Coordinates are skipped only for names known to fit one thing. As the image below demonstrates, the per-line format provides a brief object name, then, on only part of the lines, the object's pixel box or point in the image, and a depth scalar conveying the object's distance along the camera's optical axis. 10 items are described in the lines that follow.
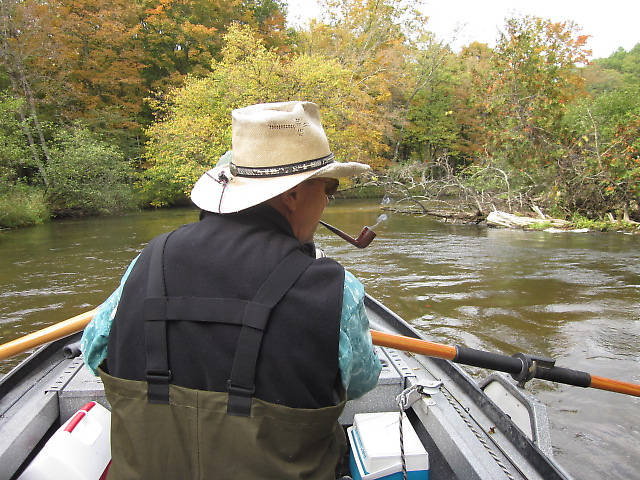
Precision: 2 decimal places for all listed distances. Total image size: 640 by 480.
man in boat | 1.01
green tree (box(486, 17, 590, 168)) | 12.33
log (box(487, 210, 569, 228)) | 11.73
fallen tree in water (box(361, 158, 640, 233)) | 11.56
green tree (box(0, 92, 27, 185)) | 14.13
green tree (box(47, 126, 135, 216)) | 16.83
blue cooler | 1.78
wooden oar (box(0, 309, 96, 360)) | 2.05
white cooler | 1.61
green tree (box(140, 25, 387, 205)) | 13.55
